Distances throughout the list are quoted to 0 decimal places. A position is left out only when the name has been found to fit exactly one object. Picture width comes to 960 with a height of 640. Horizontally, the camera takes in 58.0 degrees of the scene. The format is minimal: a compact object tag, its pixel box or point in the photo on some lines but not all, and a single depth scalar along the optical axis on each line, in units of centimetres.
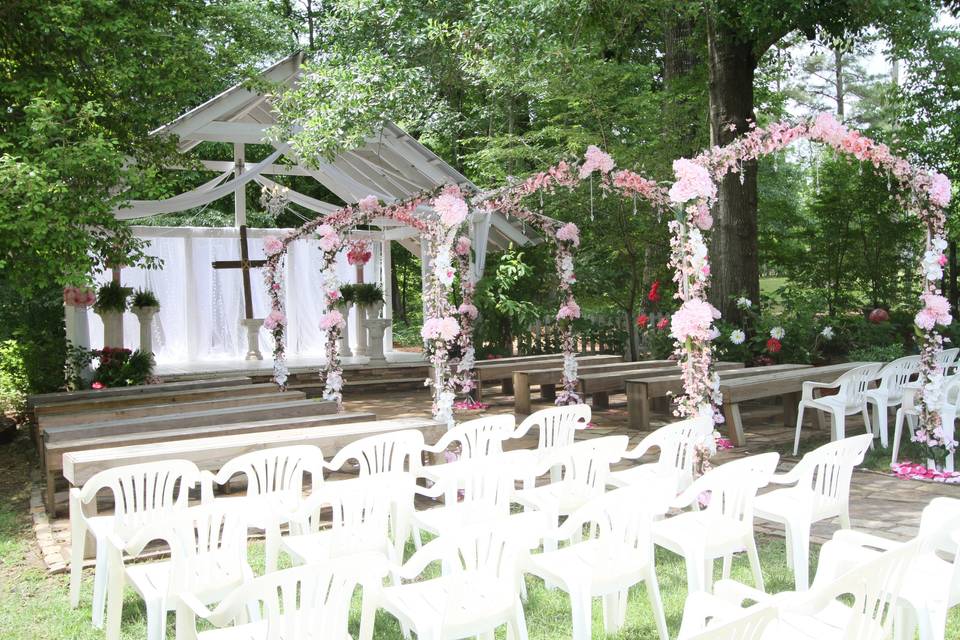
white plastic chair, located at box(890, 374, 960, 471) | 641
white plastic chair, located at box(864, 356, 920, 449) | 729
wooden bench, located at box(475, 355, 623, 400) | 1041
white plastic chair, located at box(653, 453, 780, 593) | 348
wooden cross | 1306
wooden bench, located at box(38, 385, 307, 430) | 668
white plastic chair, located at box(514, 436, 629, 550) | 429
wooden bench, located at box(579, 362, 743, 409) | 910
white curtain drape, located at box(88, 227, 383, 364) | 1391
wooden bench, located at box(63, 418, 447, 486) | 496
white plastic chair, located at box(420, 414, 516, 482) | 493
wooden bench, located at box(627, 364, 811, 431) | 841
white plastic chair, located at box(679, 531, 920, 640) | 213
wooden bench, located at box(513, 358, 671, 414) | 961
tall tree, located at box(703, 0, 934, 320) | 837
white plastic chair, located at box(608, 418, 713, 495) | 457
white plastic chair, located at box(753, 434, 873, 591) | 385
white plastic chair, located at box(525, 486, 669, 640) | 313
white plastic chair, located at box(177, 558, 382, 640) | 235
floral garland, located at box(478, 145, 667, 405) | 687
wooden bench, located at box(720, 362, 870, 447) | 762
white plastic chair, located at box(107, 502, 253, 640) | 311
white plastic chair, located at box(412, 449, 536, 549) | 383
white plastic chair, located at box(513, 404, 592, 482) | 543
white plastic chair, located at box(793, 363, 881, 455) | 698
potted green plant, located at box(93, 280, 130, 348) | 1128
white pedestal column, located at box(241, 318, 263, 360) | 1370
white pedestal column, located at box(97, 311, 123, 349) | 1134
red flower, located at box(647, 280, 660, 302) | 1179
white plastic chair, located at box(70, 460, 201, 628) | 386
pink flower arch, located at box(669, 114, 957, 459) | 562
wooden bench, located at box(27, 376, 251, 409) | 777
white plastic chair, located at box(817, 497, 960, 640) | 270
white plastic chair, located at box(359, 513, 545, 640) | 270
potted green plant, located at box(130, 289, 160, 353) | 1224
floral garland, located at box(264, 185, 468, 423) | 653
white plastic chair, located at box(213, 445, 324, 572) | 379
